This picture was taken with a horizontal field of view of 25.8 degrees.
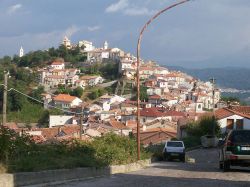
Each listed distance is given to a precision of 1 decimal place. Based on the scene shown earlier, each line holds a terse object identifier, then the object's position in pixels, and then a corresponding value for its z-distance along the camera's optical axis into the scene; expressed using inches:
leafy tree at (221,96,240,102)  5785.4
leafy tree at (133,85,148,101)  6770.7
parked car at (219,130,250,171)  717.3
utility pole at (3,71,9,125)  1049.6
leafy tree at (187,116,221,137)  2451.2
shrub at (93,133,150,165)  735.7
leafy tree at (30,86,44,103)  6055.1
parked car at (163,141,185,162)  1389.0
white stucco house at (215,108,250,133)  2647.6
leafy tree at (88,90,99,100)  6722.4
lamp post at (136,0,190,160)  820.6
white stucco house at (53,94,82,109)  6011.3
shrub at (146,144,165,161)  1339.1
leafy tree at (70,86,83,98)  6825.8
